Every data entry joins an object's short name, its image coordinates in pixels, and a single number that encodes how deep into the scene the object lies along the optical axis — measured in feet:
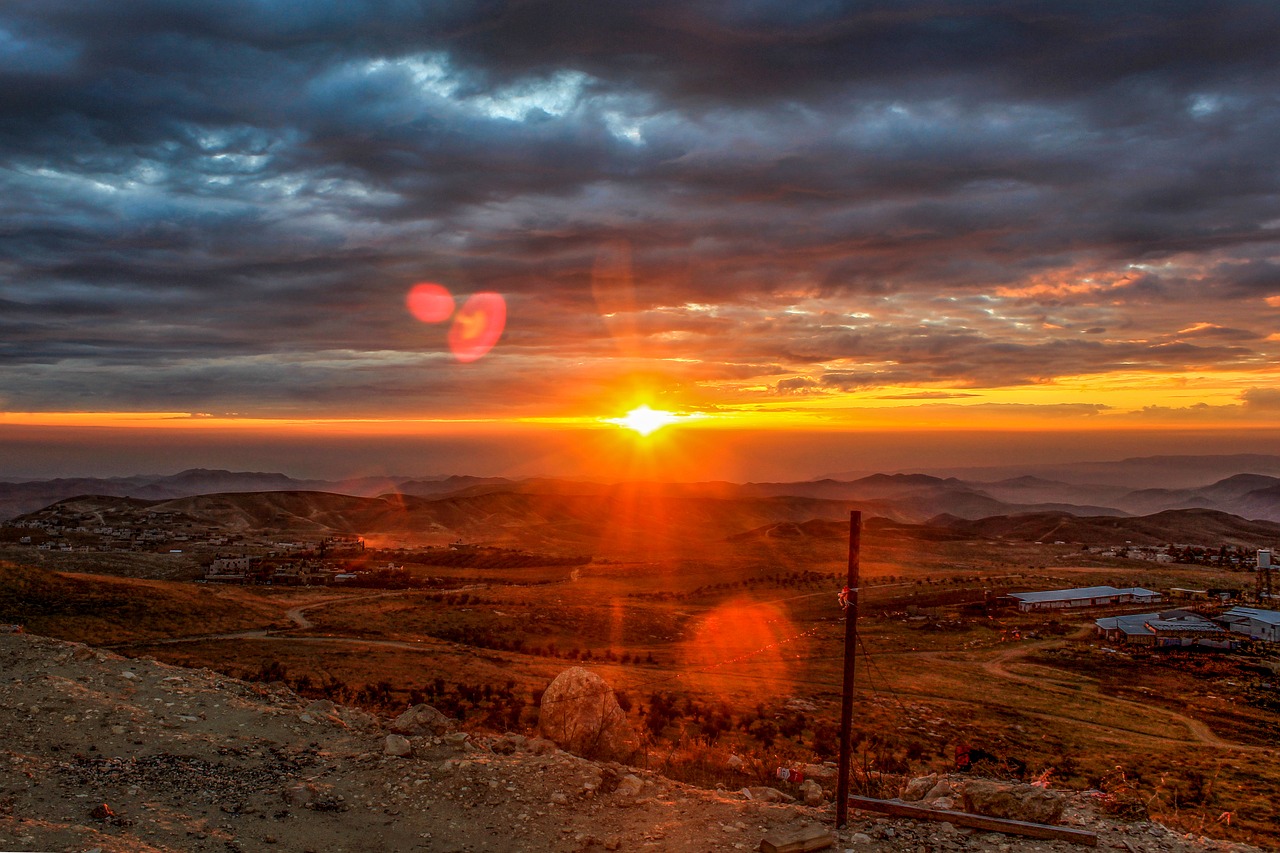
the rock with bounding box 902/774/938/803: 43.93
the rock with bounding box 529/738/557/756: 45.46
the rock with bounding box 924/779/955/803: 42.55
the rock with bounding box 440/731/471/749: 44.52
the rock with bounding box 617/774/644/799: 39.83
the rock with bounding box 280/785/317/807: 37.09
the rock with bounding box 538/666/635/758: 49.80
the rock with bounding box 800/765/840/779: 49.78
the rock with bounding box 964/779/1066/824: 37.70
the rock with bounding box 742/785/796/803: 42.24
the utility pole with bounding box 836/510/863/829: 35.60
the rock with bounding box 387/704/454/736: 47.11
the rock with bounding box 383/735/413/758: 42.24
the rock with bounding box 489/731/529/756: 45.37
